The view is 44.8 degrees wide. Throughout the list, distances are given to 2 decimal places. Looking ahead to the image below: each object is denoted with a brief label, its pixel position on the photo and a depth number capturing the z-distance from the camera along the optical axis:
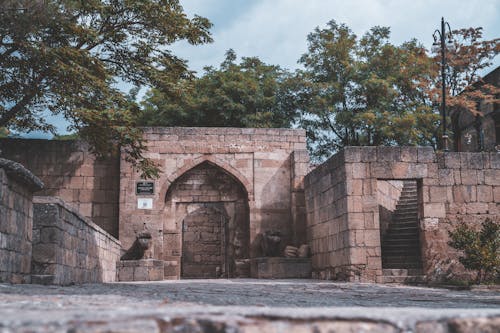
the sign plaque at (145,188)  15.55
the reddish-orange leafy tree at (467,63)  24.45
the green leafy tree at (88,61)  10.77
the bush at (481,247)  9.86
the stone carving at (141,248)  14.74
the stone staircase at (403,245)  10.98
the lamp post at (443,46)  14.84
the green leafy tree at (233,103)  22.12
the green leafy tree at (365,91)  21.64
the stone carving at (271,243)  15.00
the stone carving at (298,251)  14.14
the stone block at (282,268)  13.96
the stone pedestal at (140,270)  13.99
